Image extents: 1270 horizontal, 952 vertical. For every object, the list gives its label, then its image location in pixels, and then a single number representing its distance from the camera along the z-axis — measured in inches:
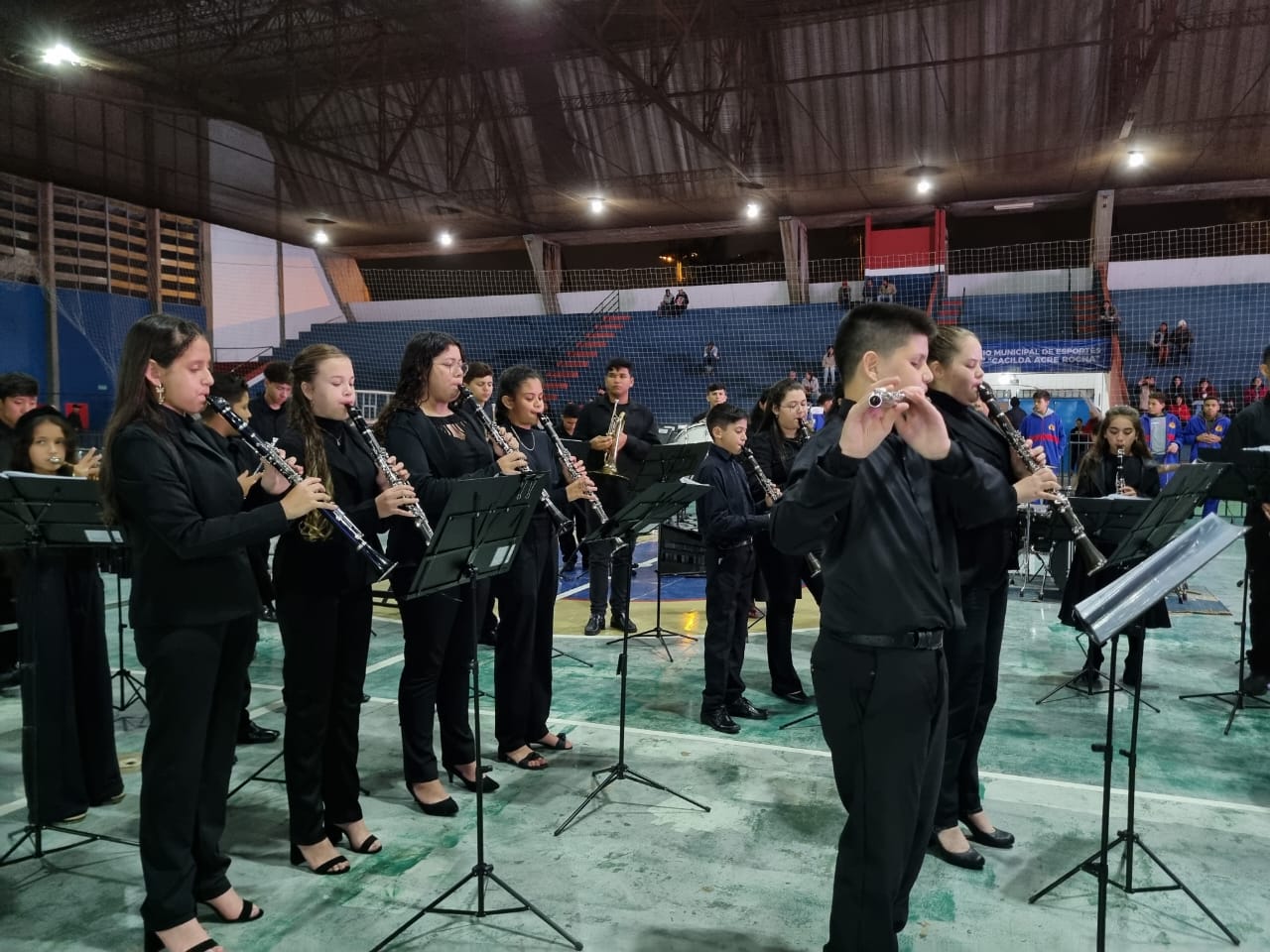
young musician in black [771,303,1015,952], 91.4
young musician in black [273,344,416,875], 131.1
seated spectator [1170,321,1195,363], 695.1
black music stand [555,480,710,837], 163.6
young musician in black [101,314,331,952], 108.2
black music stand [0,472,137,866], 137.0
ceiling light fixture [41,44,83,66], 440.8
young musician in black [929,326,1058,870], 130.4
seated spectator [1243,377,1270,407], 650.2
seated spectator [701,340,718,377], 809.5
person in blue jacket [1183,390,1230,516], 512.2
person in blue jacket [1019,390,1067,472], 494.9
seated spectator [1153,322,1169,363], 691.4
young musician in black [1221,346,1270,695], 216.4
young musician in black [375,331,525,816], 152.8
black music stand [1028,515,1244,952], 95.3
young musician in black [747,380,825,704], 218.8
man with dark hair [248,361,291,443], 237.6
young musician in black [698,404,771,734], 196.9
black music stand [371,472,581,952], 116.4
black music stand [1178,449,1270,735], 197.3
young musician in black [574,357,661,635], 283.4
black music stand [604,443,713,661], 193.9
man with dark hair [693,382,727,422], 375.2
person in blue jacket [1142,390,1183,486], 511.6
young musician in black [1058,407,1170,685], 226.1
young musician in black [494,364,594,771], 173.5
